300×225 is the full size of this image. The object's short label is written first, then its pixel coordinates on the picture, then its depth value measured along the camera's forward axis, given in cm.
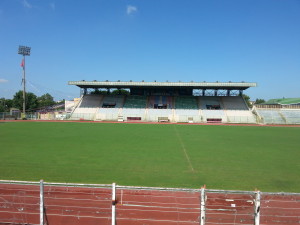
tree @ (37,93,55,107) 12198
